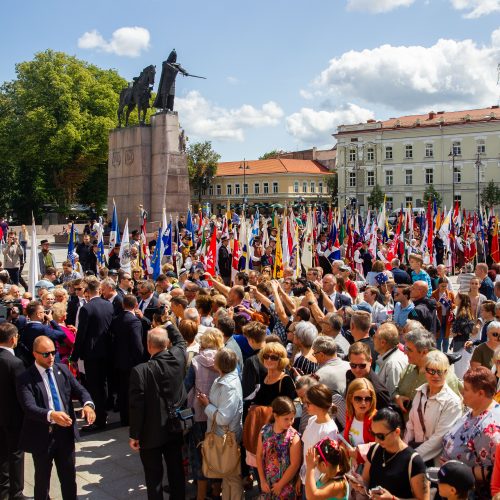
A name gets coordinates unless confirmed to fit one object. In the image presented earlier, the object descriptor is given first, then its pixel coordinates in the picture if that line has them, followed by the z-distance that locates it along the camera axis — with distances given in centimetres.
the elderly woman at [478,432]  354
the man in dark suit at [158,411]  477
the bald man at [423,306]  764
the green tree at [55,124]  4409
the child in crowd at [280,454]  418
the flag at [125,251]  1395
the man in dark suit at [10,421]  505
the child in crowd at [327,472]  368
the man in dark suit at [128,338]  684
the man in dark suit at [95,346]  699
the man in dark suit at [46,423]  474
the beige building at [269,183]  8988
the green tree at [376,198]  7200
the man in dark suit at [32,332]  609
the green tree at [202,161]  8625
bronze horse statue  2547
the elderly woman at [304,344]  521
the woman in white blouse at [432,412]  399
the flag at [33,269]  1021
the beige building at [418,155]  7094
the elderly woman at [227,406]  477
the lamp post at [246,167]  8951
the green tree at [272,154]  11506
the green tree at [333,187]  8331
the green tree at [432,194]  7075
